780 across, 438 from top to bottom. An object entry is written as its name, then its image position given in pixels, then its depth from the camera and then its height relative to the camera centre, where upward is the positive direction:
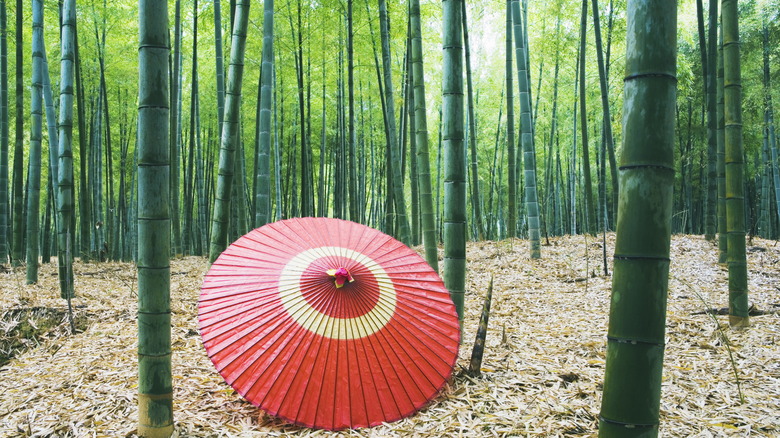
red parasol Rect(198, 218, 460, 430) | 2.01 -0.43
